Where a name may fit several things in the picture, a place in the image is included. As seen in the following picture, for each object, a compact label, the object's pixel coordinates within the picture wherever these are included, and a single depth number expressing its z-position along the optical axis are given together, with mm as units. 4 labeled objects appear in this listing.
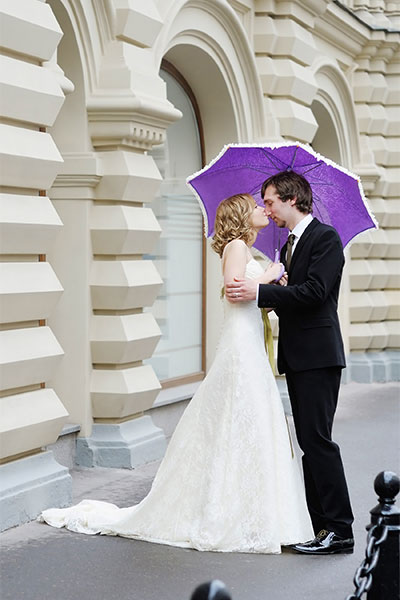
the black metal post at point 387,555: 3656
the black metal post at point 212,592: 2406
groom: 5441
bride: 5523
